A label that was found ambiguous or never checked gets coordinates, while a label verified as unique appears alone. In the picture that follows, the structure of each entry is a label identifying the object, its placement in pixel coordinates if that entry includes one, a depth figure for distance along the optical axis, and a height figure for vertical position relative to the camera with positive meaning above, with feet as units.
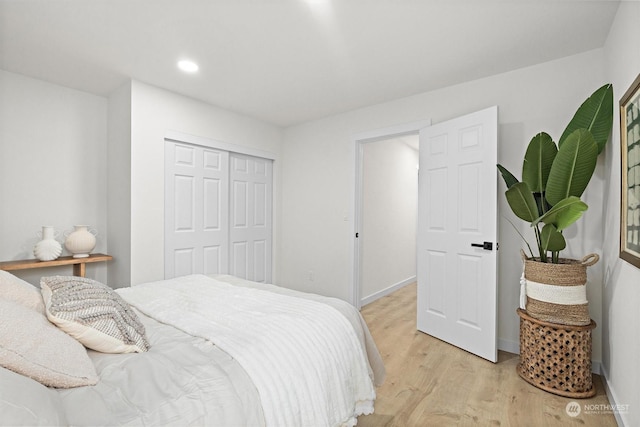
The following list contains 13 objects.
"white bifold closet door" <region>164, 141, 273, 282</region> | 11.00 -0.12
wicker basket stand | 6.64 -3.24
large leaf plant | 6.47 +0.90
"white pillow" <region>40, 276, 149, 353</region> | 3.59 -1.35
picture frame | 5.09 +0.68
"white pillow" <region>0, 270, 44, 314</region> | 3.94 -1.13
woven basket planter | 6.77 -1.77
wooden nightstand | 8.40 -1.59
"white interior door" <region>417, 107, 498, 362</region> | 8.54 -0.64
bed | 2.76 -1.77
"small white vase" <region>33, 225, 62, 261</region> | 9.01 -1.16
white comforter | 3.69 -1.85
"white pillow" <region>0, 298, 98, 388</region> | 2.75 -1.37
